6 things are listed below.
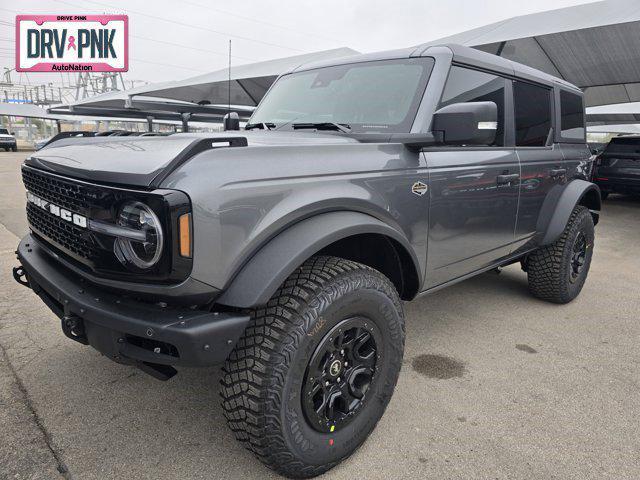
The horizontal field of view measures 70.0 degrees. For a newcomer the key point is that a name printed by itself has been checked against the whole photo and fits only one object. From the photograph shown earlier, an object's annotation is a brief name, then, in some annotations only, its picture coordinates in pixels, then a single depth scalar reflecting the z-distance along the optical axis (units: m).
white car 32.16
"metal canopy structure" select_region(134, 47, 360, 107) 14.20
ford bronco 1.55
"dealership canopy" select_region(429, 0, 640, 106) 8.39
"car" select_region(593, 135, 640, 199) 10.16
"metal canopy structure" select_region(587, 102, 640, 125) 22.62
